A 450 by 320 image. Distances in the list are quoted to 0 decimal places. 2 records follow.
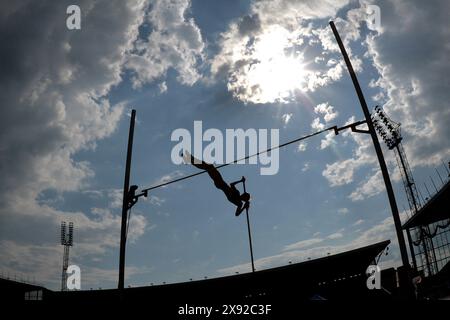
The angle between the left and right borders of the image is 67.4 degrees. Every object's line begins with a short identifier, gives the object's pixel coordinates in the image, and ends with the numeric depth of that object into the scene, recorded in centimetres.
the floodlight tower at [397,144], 4130
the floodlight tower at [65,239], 5491
